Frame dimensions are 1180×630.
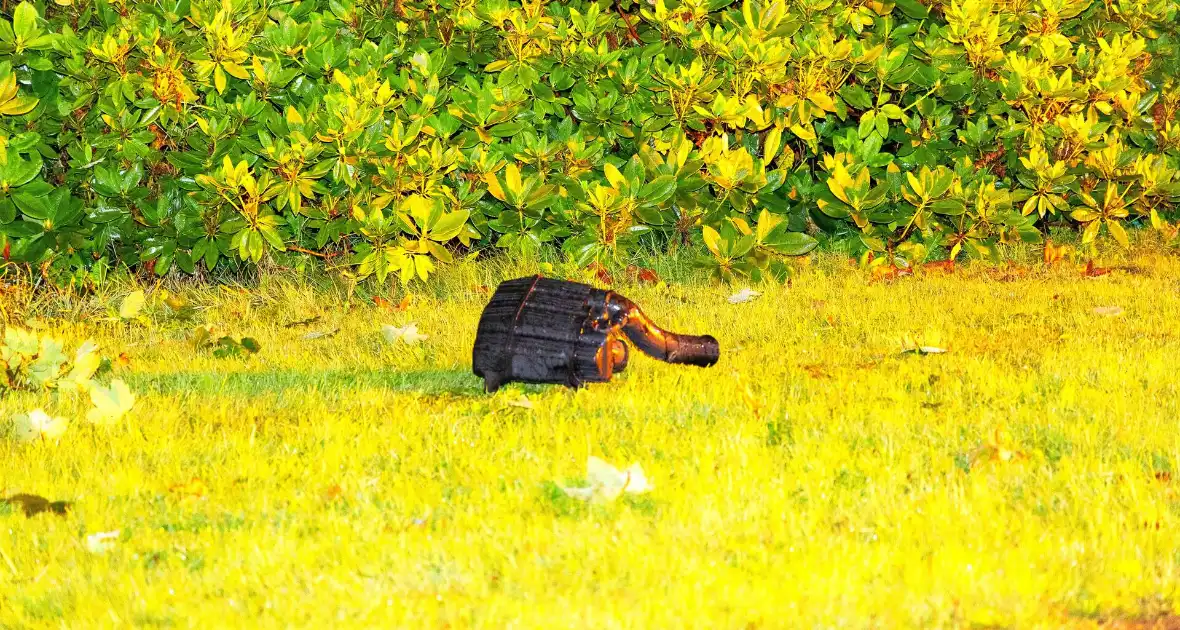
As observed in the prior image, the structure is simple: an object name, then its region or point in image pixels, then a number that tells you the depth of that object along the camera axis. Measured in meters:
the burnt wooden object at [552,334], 9.07
